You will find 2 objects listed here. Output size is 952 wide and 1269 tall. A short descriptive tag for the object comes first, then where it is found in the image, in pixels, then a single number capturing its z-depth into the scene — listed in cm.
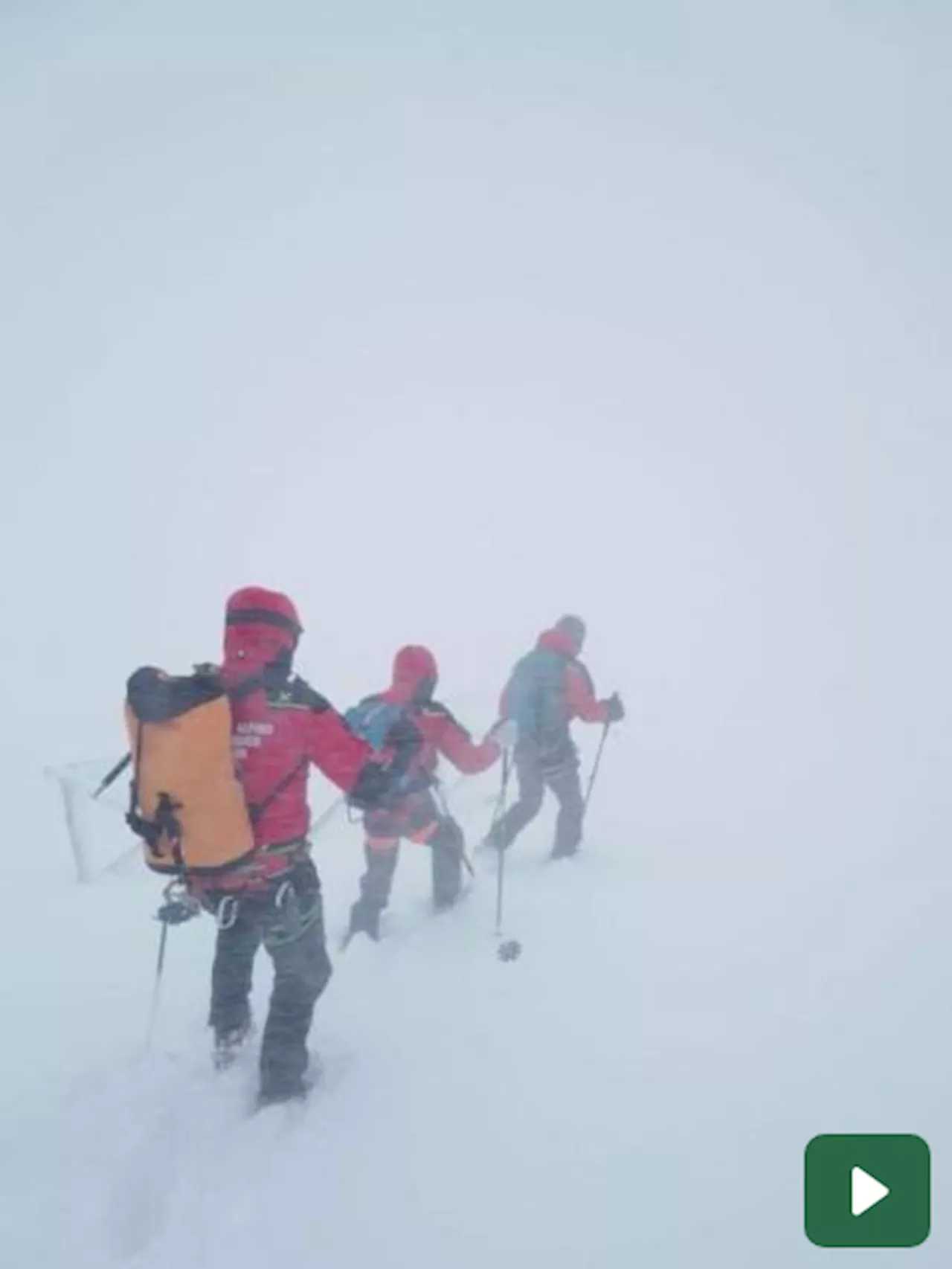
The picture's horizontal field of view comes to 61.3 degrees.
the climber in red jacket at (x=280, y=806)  425
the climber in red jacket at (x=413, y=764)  627
